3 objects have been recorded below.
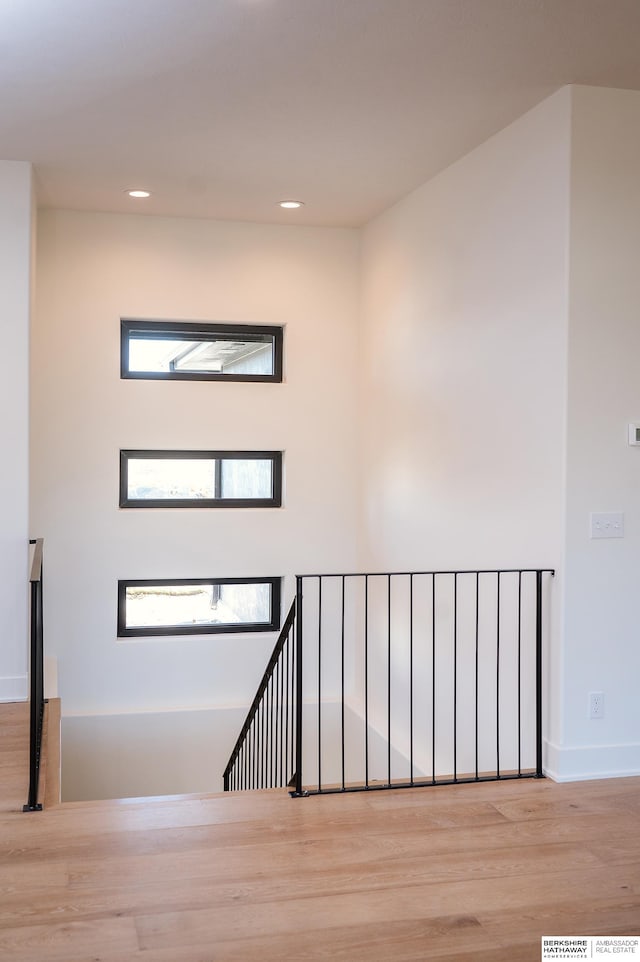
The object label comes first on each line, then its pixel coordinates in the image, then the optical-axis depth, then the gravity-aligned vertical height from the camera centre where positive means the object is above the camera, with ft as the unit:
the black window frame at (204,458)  21.42 -0.22
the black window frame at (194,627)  21.45 -3.54
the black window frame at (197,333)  21.33 +3.10
